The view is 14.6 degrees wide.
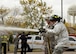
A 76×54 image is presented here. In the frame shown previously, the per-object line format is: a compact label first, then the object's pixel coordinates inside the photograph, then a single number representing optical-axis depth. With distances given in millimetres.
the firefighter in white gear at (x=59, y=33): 7339
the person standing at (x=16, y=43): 15041
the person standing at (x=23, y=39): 16484
